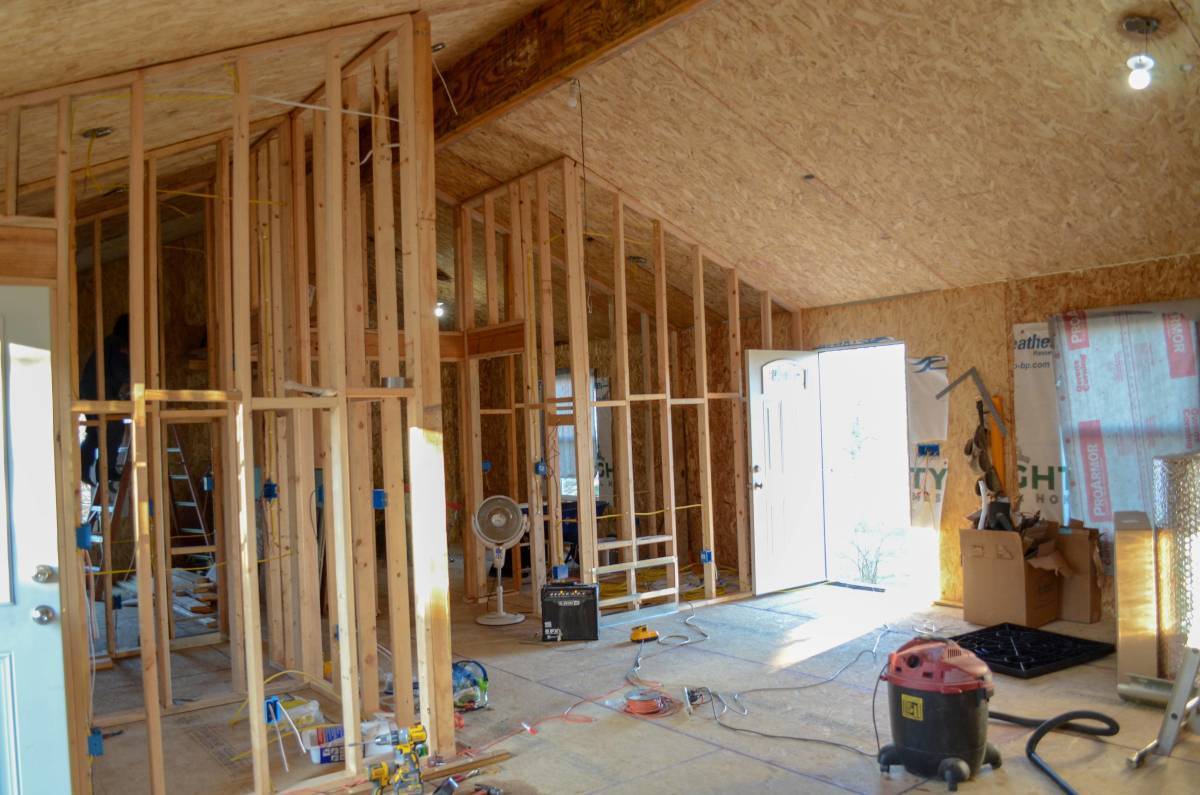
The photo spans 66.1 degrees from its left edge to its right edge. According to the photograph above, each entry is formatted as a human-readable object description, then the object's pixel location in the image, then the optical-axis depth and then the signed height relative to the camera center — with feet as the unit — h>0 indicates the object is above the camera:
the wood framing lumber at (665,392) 28.58 +0.41
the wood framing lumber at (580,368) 26.48 +1.20
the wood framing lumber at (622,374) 27.71 +1.02
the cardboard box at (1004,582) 24.02 -5.04
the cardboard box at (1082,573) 24.09 -4.84
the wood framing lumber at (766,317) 31.48 +2.91
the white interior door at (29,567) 11.94 -1.77
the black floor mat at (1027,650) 20.61 -6.12
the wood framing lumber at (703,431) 29.48 -0.85
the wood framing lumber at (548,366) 27.35 +1.34
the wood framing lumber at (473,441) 29.45 -0.86
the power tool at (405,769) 14.58 -5.64
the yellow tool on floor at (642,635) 24.52 -6.08
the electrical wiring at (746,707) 16.64 -6.19
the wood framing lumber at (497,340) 28.50 +2.31
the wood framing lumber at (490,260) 29.45 +4.91
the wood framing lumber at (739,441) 30.27 -1.26
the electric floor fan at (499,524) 27.17 -3.27
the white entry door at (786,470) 29.89 -2.28
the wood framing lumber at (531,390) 28.19 +0.66
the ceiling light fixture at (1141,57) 16.47 +5.93
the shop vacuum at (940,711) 14.48 -5.03
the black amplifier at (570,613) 25.07 -5.52
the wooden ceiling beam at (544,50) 19.12 +8.21
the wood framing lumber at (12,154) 13.34 +4.06
